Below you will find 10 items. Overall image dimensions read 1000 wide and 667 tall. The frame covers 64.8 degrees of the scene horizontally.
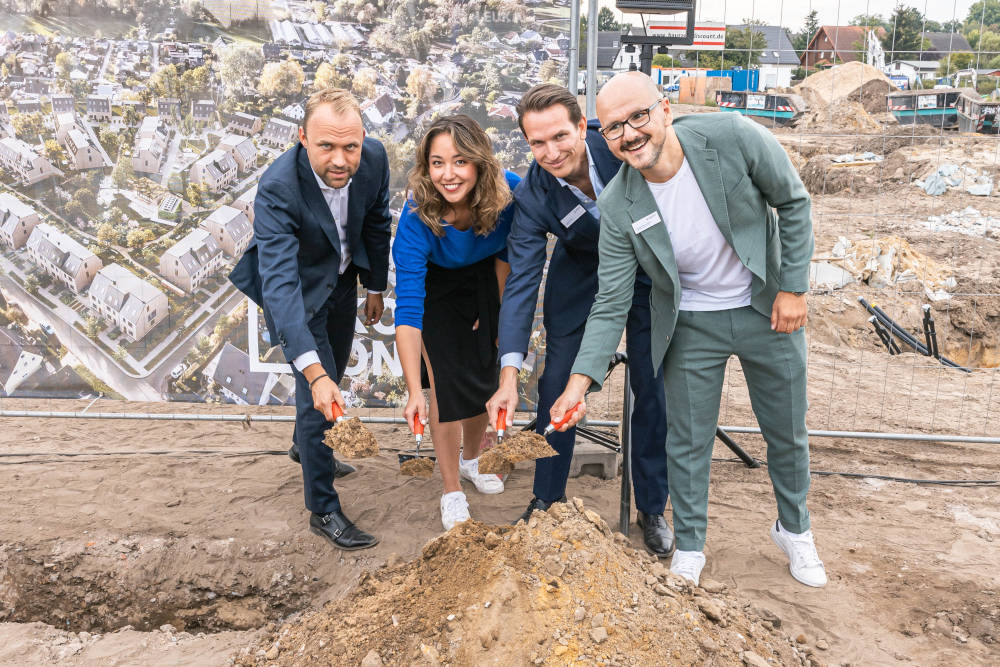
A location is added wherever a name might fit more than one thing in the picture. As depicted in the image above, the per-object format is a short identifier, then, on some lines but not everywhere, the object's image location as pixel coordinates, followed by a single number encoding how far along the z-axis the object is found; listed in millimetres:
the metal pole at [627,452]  3477
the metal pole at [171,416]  4977
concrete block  4277
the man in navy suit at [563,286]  2947
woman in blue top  3102
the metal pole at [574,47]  4406
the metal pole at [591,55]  4289
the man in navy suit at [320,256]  3117
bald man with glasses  2697
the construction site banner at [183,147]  4656
